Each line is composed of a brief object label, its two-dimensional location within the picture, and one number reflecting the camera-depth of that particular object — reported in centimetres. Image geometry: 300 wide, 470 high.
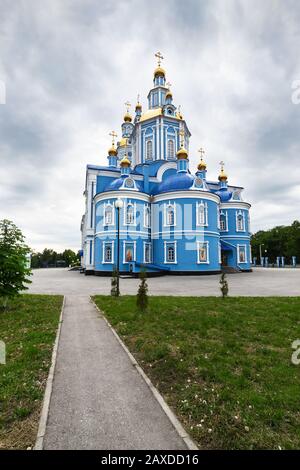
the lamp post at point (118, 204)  1234
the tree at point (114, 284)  1175
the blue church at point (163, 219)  2739
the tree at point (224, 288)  1048
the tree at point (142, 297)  864
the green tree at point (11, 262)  940
